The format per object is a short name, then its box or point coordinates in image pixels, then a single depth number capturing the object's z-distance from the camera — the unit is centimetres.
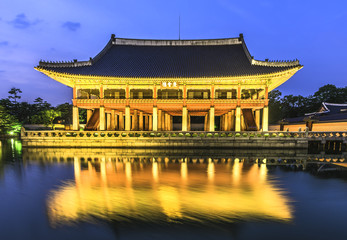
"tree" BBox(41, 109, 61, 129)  3722
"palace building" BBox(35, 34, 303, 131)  1998
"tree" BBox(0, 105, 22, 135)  3165
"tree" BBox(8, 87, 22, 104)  4249
